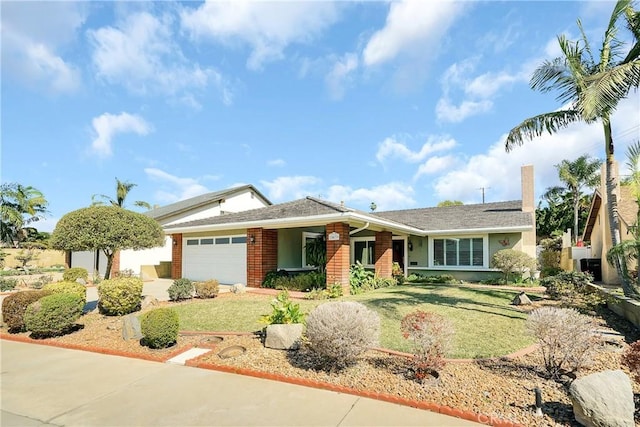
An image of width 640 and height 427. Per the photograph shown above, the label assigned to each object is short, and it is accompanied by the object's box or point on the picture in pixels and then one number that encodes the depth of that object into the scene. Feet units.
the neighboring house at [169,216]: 70.90
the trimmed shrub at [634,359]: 12.77
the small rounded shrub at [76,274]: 54.13
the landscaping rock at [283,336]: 20.59
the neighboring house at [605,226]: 48.57
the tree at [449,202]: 146.49
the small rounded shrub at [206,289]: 40.40
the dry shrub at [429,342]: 15.53
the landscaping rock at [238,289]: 44.40
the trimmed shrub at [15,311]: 27.96
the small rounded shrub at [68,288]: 30.73
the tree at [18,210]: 95.66
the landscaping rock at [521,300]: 34.33
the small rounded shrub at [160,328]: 21.65
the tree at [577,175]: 107.04
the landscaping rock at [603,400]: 11.05
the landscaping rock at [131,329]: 24.27
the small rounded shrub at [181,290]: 38.86
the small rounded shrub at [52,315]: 25.59
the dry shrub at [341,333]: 16.63
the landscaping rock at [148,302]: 35.41
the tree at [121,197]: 98.89
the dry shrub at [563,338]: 15.21
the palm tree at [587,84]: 27.17
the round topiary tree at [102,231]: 31.94
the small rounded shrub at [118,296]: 31.35
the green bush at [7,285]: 55.88
